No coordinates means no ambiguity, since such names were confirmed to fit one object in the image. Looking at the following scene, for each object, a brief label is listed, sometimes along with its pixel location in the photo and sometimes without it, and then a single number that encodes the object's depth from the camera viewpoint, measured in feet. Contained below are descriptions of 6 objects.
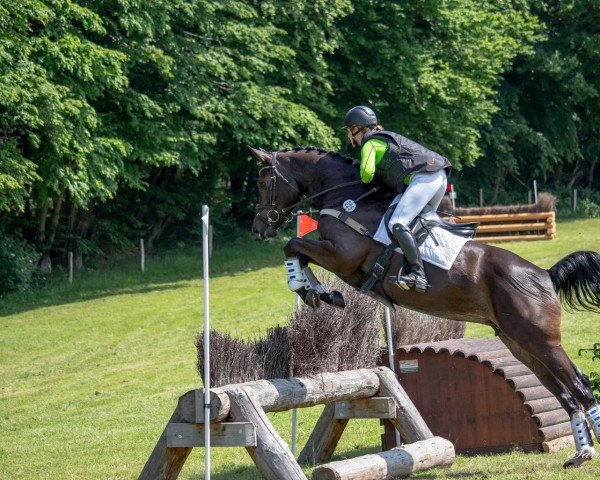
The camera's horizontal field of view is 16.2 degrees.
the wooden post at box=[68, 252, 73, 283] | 174.51
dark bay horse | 59.68
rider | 58.78
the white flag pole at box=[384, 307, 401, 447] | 69.96
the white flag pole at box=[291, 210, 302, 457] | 70.61
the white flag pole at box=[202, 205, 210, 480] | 54.30
